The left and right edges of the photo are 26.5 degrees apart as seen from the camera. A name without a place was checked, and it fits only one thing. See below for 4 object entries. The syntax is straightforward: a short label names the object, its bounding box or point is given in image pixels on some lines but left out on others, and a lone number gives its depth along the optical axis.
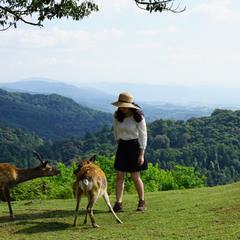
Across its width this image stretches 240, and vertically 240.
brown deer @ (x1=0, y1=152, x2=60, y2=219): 10.51
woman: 9.86
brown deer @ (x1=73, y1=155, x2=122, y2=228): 8.75
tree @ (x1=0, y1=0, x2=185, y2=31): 10.98
